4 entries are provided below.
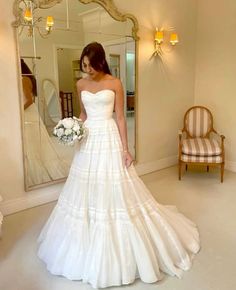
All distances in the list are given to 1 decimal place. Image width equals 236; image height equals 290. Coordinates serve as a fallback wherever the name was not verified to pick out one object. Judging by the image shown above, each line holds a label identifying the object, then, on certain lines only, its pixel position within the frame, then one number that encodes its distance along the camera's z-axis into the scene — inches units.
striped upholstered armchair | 156.7
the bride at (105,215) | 80.6
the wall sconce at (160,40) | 161.2
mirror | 120.7
